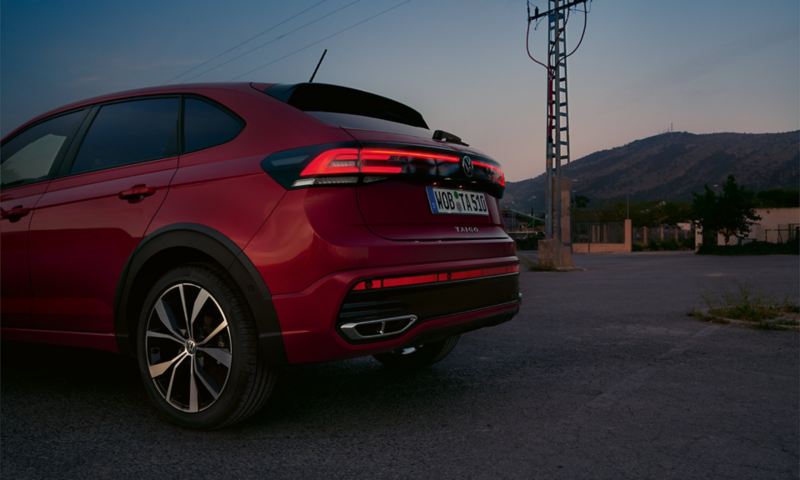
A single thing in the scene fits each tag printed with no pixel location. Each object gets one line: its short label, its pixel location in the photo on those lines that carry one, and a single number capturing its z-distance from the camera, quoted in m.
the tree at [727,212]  42.06
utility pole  20.39
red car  2.90
